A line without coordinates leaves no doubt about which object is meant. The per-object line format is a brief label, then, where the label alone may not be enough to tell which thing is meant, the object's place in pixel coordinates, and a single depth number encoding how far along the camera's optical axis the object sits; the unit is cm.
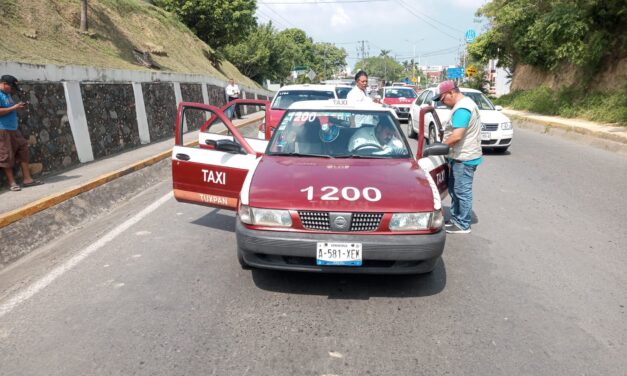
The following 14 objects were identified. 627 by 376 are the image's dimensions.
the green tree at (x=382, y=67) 17725
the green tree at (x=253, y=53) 5524
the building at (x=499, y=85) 4544
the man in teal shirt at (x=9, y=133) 657
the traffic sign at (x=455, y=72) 3900
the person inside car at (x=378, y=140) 486
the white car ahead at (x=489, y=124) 1155
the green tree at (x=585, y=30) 1873
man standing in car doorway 542
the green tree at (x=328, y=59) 11975
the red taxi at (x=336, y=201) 371
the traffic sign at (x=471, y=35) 3023
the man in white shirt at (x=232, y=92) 2242
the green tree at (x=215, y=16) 3969
